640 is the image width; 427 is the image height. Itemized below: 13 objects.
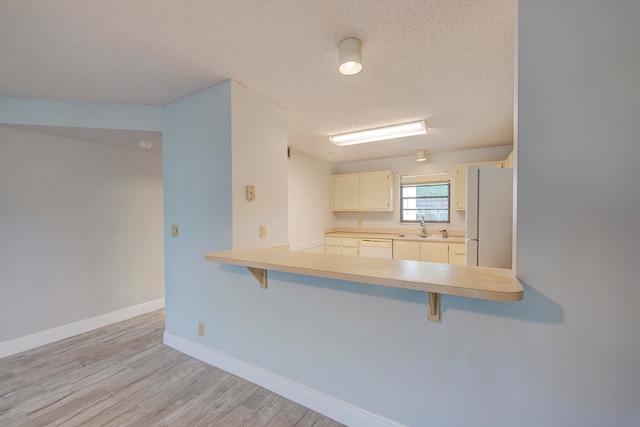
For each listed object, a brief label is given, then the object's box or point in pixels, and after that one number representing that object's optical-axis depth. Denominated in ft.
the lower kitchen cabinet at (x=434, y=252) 13.26
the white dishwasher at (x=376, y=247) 14.90
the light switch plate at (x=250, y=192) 7.40
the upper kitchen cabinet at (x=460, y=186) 14.11
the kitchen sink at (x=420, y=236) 14.66
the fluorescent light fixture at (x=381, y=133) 10.04
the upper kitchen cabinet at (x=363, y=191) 16.02
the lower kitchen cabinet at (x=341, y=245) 16.06
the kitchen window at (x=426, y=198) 15.46
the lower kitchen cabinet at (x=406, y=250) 14.01
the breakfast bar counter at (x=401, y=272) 3.47
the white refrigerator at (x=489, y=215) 6.63
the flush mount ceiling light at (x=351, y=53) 5.13
